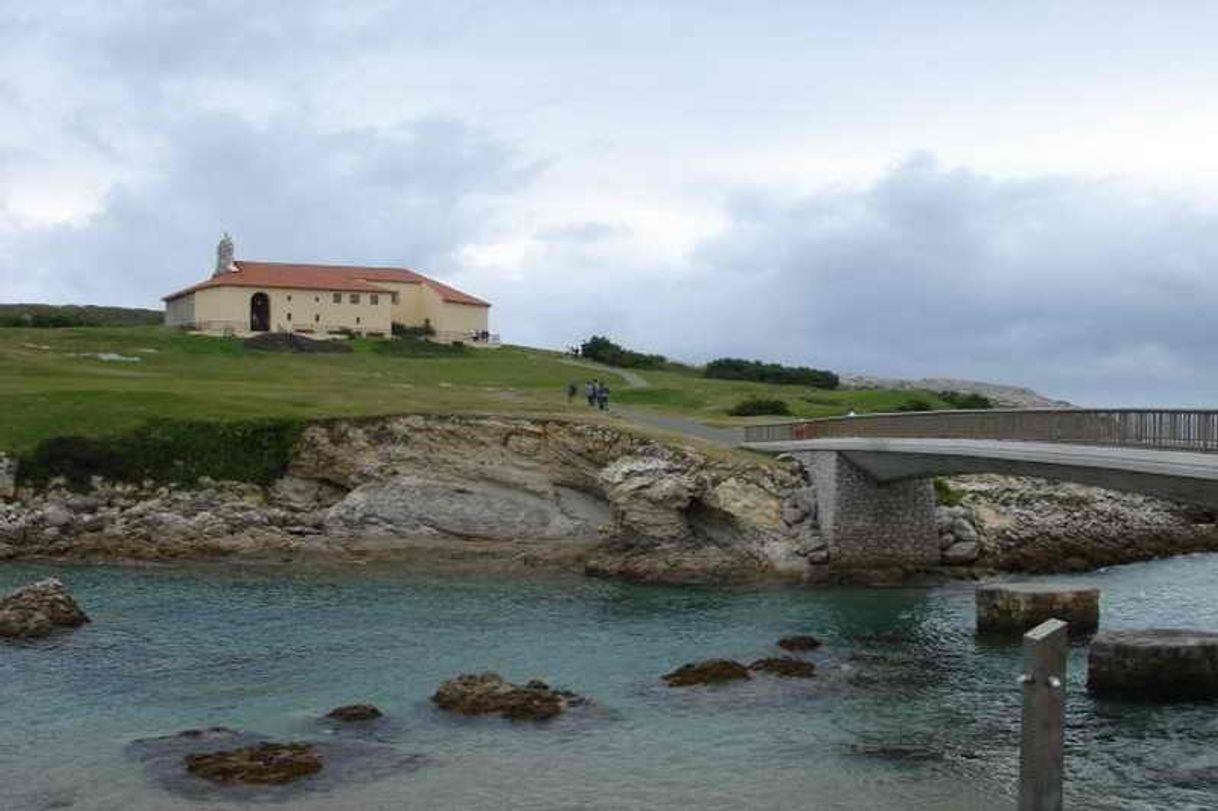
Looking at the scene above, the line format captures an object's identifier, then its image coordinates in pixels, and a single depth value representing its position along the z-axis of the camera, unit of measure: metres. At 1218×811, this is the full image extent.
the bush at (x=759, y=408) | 86.44
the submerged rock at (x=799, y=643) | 36.53
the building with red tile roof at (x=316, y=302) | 116.12
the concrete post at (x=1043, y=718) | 15.62
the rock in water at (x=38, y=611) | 35.69
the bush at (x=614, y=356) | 129.38
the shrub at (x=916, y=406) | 89.75
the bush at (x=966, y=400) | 102.69
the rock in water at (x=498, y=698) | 28.27
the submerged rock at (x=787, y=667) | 32.69
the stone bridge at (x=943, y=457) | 28.30
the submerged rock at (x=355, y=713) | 27.67
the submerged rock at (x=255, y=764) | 22.77
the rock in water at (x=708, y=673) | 31.63
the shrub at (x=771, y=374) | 120.81
